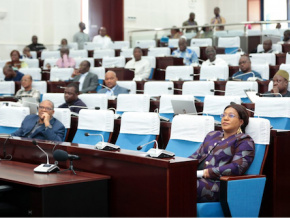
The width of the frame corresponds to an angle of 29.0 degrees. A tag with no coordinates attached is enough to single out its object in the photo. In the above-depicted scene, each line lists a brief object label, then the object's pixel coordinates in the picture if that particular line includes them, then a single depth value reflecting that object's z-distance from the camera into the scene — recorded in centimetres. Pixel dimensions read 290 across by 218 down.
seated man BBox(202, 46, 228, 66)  826
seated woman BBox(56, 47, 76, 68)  1000
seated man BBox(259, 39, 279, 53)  892
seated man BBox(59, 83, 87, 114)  597
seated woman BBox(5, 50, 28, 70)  994
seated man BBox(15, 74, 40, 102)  747
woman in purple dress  336
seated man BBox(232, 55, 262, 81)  716
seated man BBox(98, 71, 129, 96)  710
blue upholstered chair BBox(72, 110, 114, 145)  473
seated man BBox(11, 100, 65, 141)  479
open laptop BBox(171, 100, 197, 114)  508
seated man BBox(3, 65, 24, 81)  879
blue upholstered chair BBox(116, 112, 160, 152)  439
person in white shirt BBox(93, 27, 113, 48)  1206
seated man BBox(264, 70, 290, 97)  542
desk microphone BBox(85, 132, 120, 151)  340
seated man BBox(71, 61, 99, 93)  805
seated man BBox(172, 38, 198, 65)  920
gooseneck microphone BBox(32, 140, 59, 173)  338
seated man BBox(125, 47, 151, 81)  877
